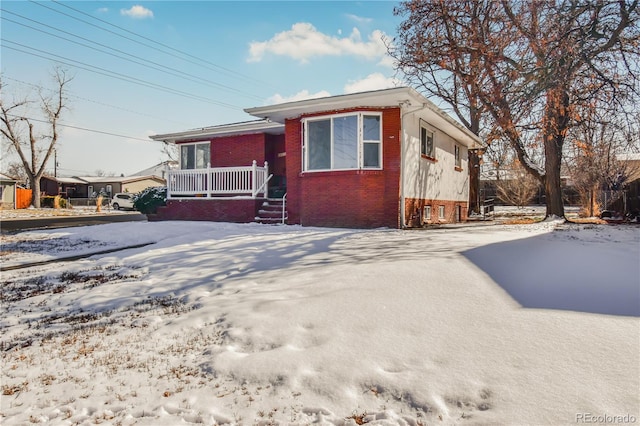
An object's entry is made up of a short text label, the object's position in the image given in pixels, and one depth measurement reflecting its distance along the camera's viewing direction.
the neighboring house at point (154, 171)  64.33
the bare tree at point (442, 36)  12.59
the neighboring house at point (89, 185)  52.50
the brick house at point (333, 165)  11.06
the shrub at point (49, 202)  37.25
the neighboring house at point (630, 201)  14.57
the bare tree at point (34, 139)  37.56
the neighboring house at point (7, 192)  34.88
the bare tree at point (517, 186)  28.69
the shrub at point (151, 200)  15.76
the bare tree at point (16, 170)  66.25
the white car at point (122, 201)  35.56
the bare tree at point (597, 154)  11.10
